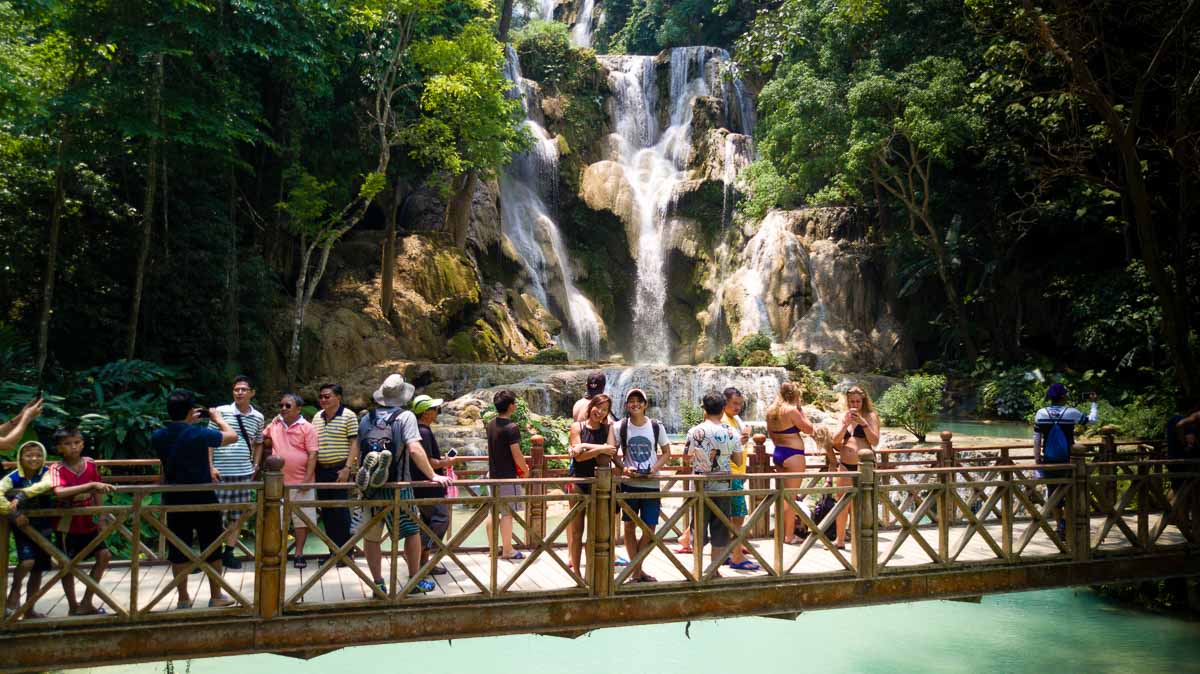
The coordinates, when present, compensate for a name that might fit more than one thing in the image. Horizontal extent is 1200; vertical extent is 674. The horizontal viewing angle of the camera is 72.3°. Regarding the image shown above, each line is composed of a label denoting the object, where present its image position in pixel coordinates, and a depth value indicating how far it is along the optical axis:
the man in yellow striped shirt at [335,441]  6.65
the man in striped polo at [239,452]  6.64
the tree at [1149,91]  10.76
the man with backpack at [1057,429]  8.35
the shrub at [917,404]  18.39
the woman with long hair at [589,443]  6.24
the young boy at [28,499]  5.16
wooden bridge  5.34
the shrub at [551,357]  25.55
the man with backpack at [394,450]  5.98
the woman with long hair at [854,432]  7.43
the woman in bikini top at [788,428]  7.30
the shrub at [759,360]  25.19
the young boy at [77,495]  5.34
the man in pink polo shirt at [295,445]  6.65
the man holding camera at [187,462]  5.78
